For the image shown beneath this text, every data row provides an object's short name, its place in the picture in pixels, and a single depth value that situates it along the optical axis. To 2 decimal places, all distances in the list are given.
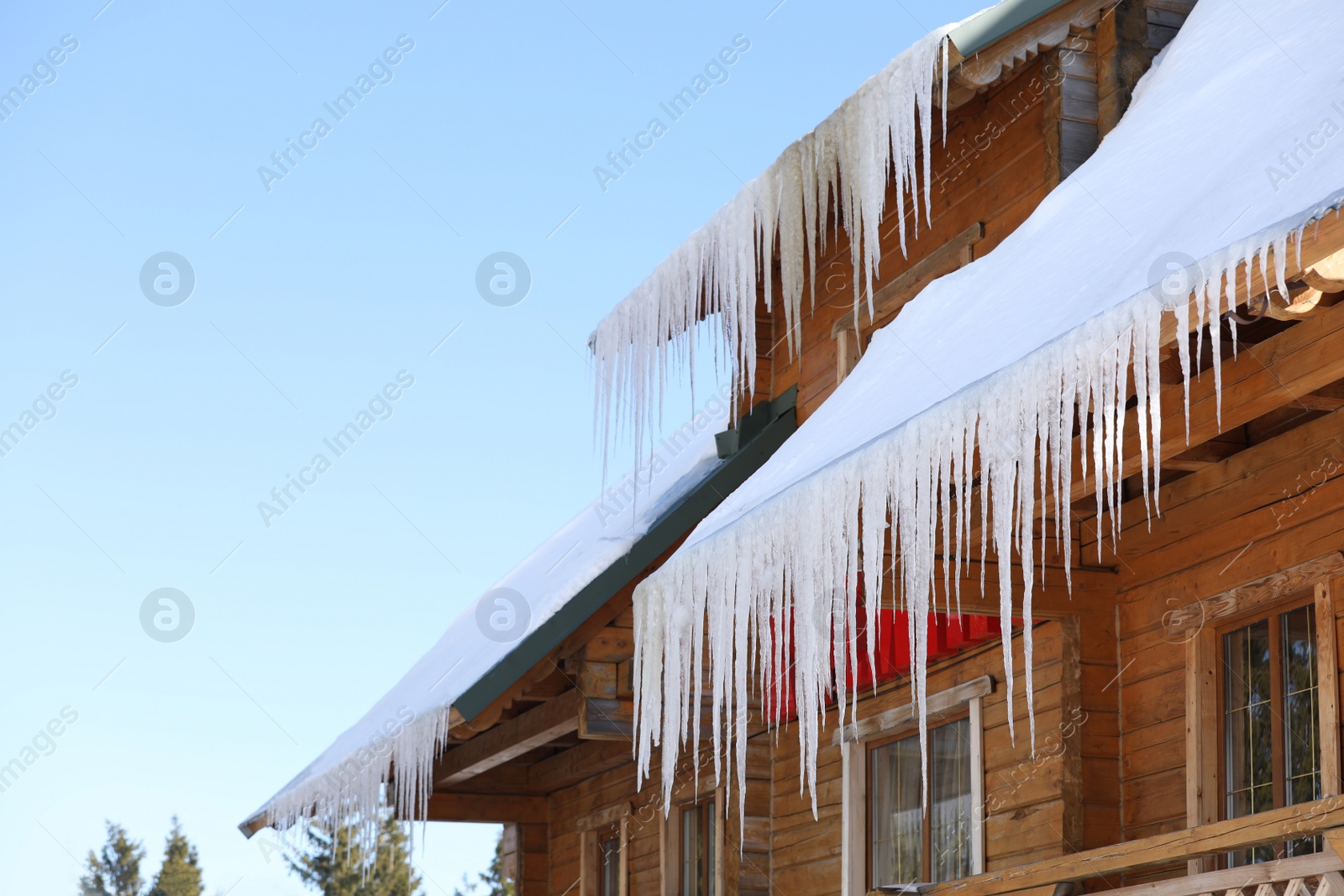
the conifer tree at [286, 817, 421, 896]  52.06
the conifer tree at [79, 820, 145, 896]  57.06
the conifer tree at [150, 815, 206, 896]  55.75
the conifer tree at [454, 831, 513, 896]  53.44
